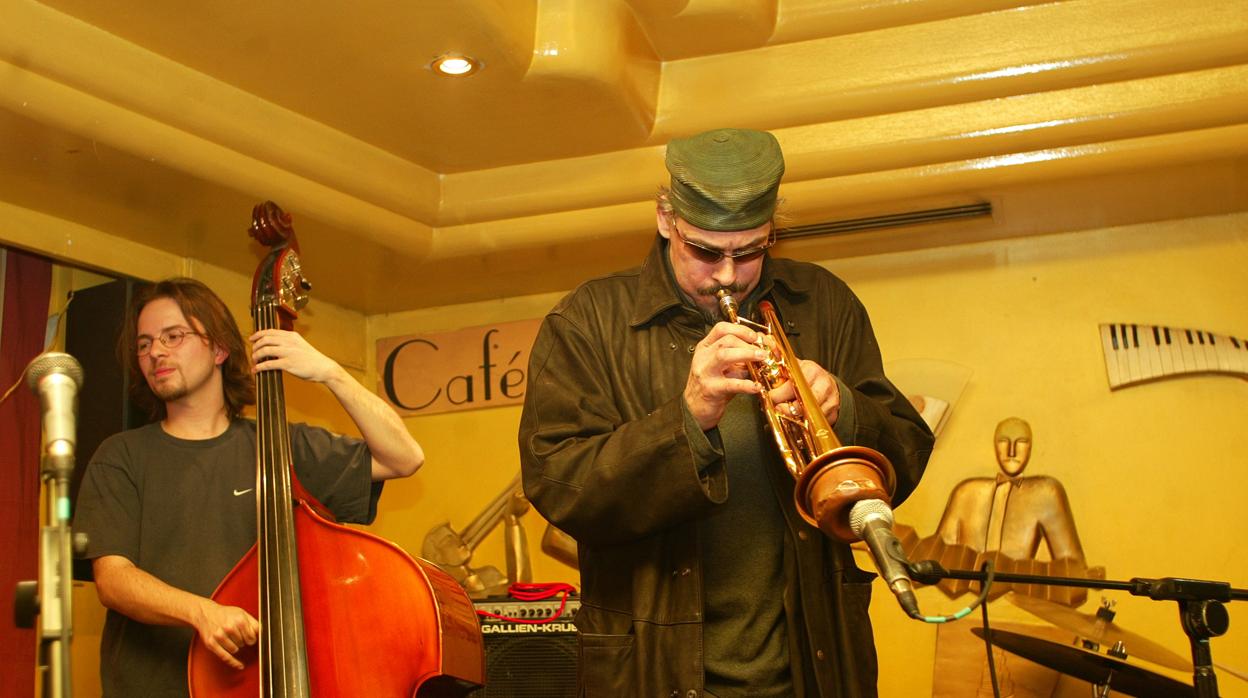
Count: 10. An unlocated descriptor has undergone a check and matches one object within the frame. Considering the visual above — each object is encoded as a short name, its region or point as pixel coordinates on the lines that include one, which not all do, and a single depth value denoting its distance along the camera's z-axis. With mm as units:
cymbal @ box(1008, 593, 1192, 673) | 4027
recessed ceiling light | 3730
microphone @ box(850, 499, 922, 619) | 1462
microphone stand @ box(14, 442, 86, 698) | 1484
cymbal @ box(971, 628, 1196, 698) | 3486
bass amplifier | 3867
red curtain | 3805
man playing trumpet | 2072
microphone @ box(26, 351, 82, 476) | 1563
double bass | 2518
